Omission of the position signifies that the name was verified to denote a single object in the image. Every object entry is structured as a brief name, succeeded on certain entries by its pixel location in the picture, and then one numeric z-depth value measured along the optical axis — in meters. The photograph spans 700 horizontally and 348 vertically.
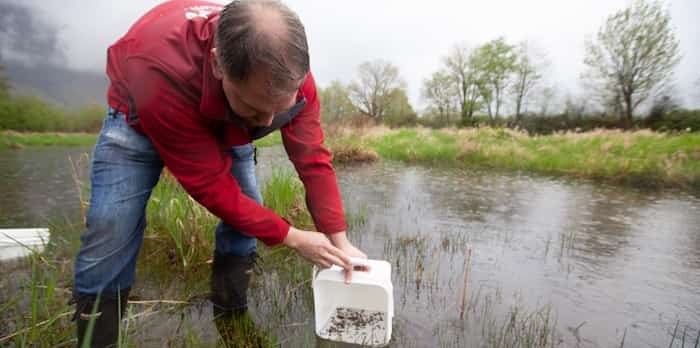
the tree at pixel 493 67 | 25.08
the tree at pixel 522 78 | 24.47
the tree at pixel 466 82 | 26.47
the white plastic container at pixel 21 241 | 2.28
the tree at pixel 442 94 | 27.89
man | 0.83
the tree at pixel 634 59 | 15.14
